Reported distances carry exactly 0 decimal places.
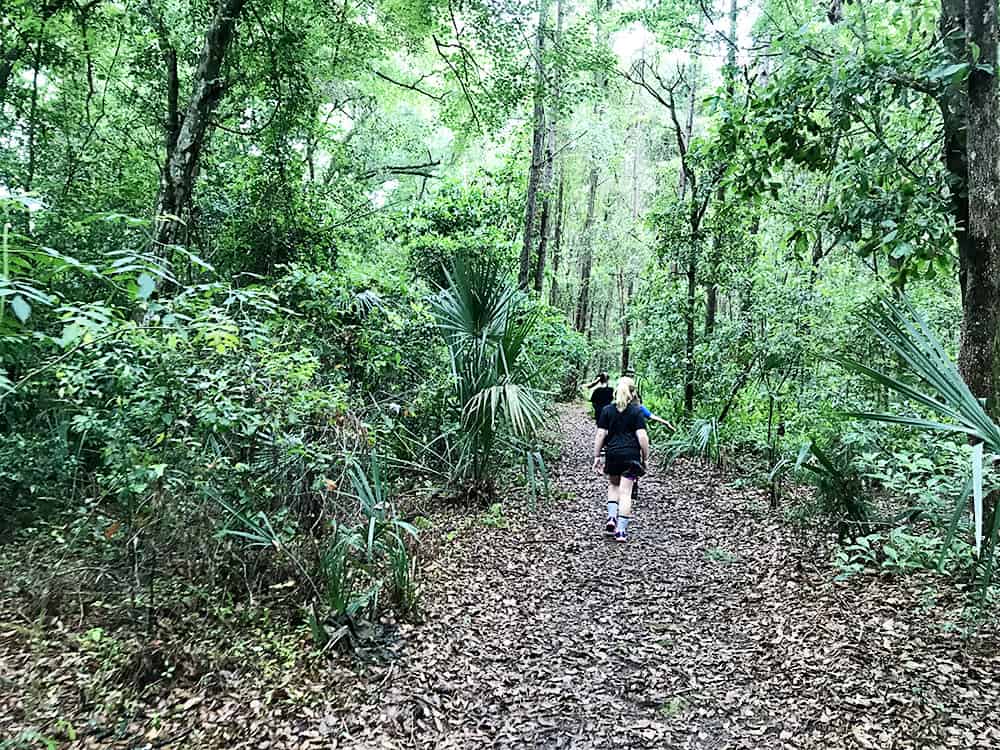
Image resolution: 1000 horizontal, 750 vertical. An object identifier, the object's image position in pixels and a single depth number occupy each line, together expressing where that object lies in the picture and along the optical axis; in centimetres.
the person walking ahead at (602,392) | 1001
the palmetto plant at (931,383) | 266
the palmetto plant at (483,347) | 624
